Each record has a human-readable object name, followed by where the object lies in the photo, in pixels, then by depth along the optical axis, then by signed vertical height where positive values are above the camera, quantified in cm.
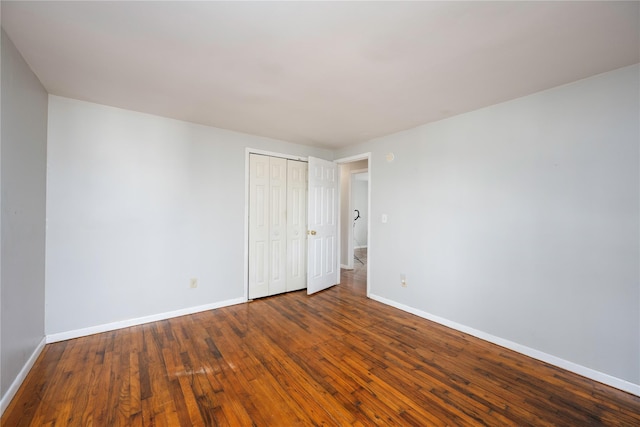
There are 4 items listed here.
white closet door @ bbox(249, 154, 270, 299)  354 -17
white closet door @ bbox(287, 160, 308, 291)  392 -17
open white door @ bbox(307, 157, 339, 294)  388 -18
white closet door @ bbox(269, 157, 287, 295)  374 -18
